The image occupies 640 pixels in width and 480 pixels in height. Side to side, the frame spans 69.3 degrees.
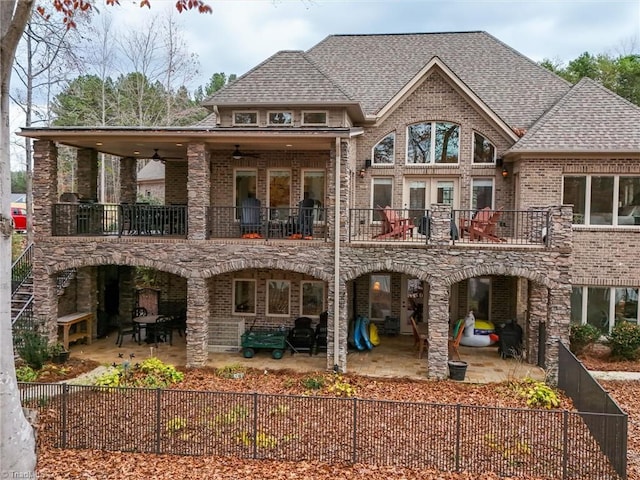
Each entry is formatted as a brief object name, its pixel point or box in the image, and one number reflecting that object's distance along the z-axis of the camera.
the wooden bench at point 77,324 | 13.38
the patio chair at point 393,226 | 12.49
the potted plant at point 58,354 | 12.44
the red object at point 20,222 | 26.88
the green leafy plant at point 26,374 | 10.71
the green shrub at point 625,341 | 12.98
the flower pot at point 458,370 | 11.61
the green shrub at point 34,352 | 11.57
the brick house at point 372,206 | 12.03
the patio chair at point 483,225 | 12.30
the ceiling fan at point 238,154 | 13.81
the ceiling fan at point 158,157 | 15.08
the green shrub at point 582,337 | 13.20
